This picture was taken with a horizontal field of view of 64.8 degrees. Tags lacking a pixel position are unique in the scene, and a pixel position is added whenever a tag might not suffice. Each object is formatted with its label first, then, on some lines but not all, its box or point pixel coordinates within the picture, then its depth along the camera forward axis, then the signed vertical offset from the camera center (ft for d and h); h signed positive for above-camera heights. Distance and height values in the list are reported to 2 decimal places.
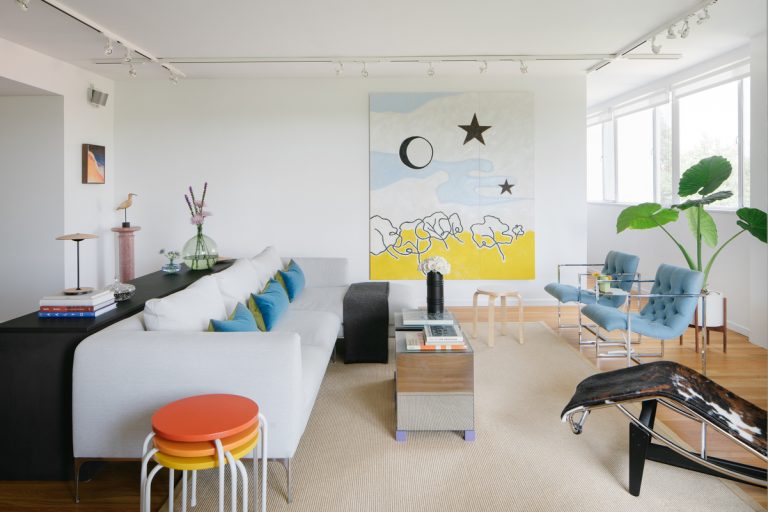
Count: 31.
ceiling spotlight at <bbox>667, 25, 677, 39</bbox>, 16.53 +5.81
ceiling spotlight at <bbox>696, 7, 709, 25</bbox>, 14.86 +5.73
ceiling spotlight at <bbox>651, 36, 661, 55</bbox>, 17.63 +5.88
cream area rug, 9.09 -3.73
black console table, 9.39 -2.30
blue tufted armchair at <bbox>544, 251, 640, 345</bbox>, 18.40 -1.33
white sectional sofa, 8.95 -1.92
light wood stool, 18.34 -1.74
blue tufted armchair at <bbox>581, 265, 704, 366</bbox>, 15.02 -1.73
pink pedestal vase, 20.79 +0.18
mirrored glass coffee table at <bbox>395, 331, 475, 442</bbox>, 11.41 -2.75
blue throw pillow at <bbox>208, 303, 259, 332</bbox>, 10.10 -1.28
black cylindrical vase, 14.74 -1.13
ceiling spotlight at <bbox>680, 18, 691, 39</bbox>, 15.85 +5.70
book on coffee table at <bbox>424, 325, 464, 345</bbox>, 11.80 -1.74
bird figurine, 22.41 +1.65
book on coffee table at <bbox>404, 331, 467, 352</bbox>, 11.65 -1.92
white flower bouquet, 14.73 -0.43
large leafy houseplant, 16.11 +1.00
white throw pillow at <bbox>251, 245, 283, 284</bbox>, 16.70 -0.43
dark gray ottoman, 16.47 -2.21
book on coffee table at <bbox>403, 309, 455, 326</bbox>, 13.71 -1.66
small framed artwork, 21.77 +3.19
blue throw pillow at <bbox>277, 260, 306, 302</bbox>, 17.31 -0.92
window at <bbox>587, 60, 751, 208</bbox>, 20.03 +4.41
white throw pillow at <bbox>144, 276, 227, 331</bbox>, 9.79 -1.03
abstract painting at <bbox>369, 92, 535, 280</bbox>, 23.95 +2.59
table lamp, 10.83 -0.71
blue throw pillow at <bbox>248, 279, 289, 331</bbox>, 12.89 -1.31
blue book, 10.11 -1.07
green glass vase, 17.24 -0.10
